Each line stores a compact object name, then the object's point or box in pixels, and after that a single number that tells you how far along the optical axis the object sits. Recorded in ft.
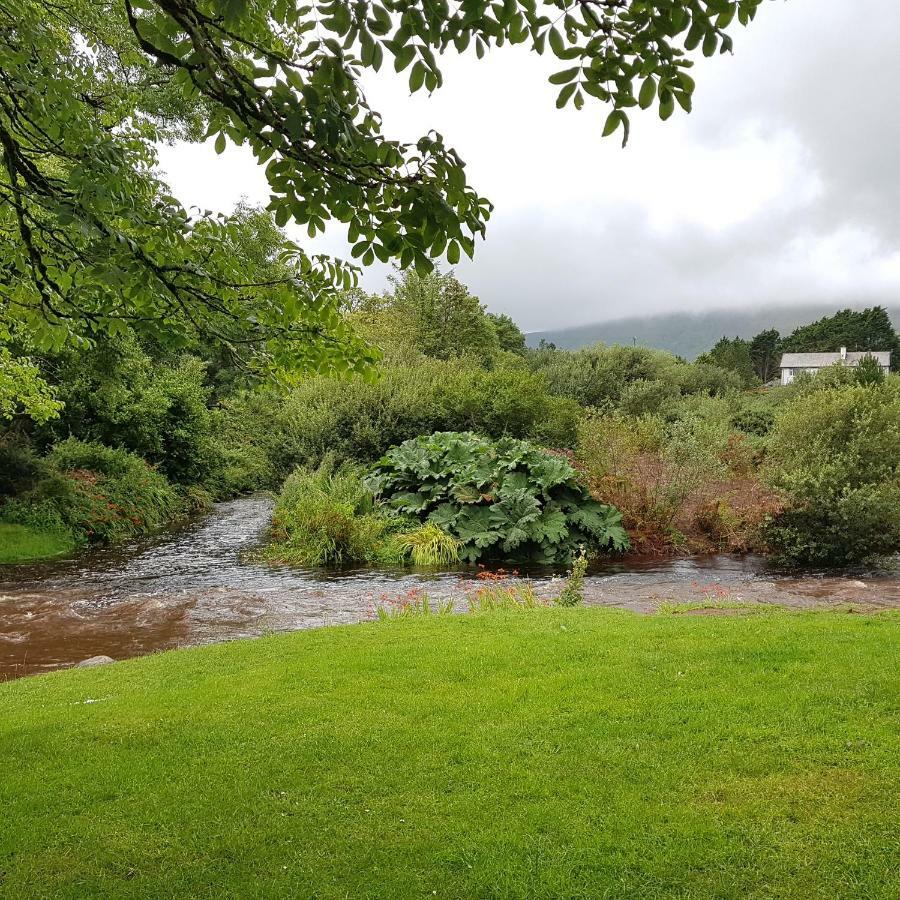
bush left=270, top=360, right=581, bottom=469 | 69.41
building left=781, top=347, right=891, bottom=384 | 289.27
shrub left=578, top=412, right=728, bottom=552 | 52.65
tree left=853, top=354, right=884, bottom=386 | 99.55
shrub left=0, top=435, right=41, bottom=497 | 53.85
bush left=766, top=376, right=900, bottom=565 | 44.68
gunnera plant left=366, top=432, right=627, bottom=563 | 50.23
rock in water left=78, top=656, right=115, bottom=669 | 24.81
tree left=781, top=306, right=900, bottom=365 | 311.88
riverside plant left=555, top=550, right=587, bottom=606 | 32.24
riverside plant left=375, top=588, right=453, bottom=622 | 30.50
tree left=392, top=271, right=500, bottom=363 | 116.37
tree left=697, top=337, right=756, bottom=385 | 201.19
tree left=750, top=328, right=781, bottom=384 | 331.77
